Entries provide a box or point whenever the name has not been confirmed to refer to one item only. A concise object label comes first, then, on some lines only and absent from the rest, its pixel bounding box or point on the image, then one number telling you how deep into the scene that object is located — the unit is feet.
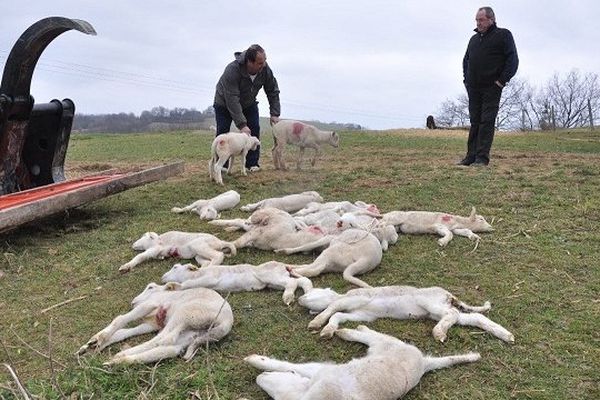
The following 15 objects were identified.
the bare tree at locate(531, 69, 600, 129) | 151.02
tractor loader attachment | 18.84
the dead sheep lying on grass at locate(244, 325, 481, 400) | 8.35
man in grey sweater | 28.08
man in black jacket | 28.48
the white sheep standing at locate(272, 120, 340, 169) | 30.94
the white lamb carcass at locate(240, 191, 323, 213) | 21.75
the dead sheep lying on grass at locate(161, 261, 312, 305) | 13.51
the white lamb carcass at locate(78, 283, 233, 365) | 10.18
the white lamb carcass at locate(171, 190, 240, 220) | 21.11
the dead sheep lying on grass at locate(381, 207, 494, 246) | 18.08
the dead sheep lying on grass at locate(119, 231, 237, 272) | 15.81
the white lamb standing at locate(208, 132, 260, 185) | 26.91
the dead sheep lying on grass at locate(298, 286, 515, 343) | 11.55
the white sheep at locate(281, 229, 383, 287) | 14.34
